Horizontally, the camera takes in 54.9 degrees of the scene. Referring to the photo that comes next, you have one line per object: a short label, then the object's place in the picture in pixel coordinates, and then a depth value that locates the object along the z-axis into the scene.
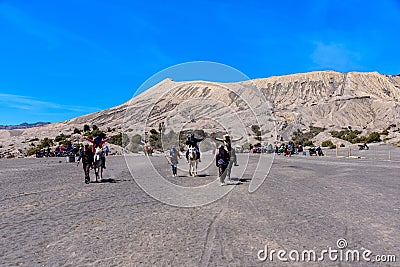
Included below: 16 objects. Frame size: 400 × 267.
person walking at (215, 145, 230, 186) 15.20
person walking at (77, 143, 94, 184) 16.75
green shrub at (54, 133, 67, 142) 84.59
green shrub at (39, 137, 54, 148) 75.15
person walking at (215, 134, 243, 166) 15.49
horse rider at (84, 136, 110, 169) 16.95
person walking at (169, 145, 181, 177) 19.12
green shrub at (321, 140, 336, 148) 74.75
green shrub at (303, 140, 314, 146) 81.97
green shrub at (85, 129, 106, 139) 85.72
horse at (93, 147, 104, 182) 17.00
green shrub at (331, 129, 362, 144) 83.22
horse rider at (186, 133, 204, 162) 18.05
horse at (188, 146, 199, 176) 18.48
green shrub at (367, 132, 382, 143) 74.19
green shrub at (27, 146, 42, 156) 63.80
